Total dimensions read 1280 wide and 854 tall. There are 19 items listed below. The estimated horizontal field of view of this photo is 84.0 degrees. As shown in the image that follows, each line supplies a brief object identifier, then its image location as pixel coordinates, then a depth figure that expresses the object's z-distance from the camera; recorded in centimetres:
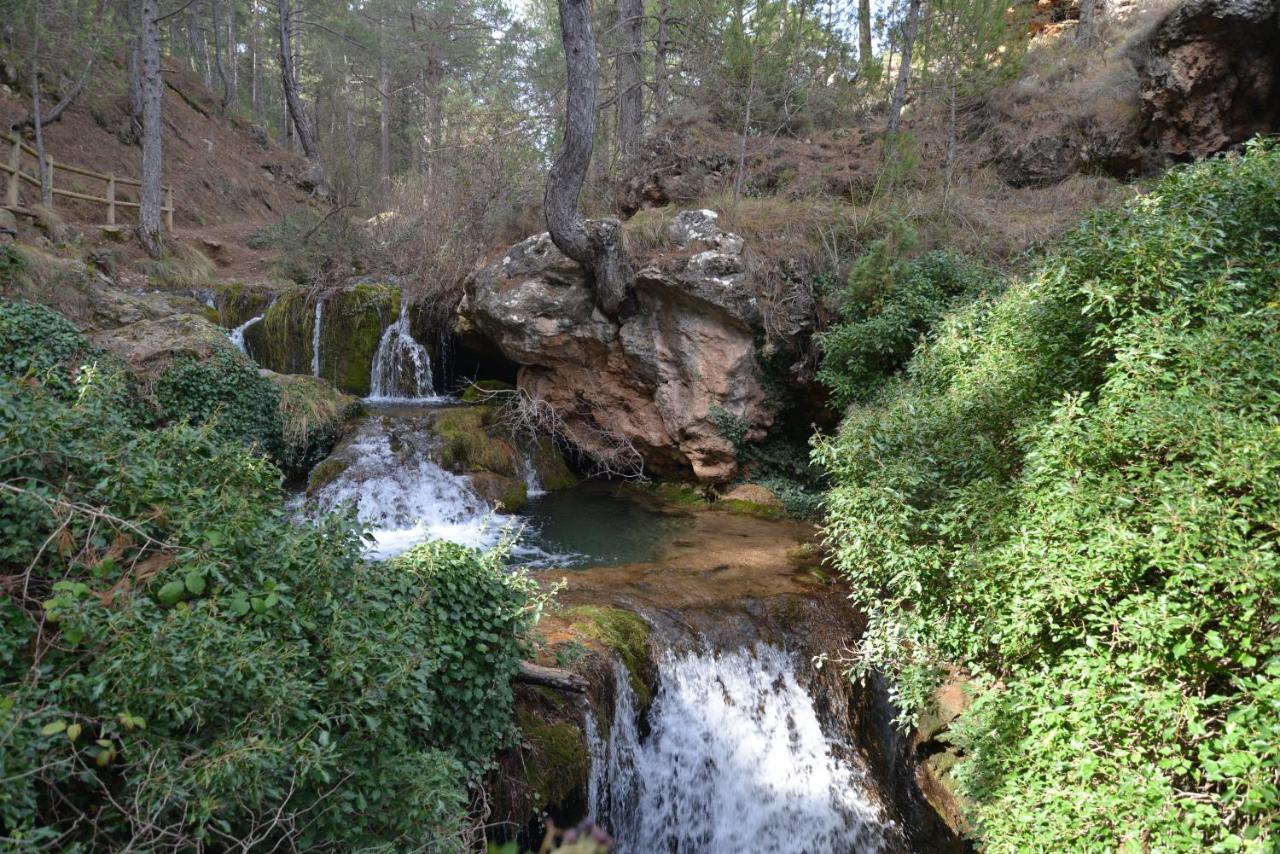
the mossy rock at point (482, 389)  1164
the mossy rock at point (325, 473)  864
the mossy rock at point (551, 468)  1084
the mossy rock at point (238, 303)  1186
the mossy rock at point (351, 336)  1190
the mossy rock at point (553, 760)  414
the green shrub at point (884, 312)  877
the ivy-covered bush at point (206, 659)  225
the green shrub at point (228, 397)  762
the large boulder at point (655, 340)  1027
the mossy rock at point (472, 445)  966
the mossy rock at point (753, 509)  968
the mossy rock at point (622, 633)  526
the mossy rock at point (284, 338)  1160
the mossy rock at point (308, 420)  895
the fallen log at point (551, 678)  427
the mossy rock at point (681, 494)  1041
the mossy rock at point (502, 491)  947
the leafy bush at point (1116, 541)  338
